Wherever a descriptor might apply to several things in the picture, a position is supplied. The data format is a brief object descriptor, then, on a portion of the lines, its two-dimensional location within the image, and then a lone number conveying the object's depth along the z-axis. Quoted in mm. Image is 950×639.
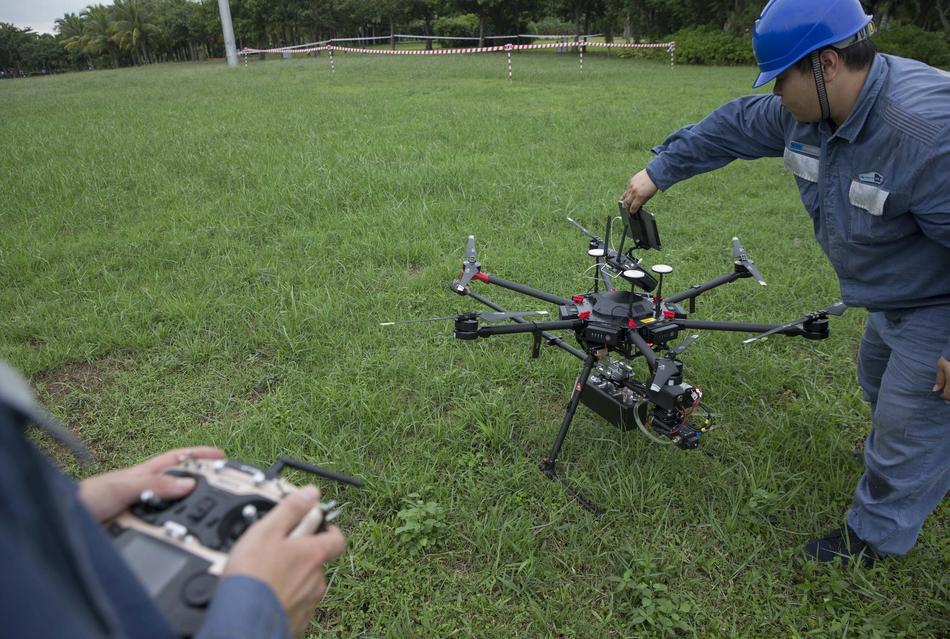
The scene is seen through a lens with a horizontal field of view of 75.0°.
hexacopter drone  2178
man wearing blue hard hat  1891
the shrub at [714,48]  21906
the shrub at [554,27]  59312
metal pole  25605
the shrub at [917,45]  17656
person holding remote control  525
